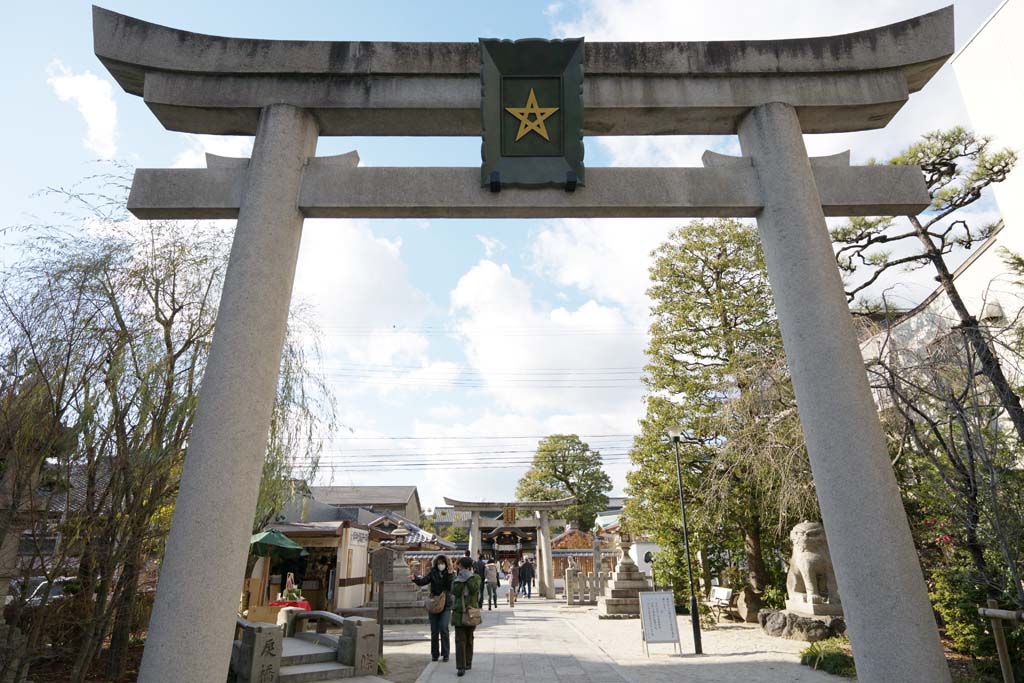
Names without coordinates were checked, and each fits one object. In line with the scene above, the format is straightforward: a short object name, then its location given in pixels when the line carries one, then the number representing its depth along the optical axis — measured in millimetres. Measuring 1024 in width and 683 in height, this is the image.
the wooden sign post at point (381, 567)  10406
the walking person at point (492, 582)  19906
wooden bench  13852
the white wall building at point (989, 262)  9547
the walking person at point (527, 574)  25016
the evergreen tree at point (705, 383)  13031
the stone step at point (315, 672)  7262
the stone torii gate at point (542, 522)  24688
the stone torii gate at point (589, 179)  3963
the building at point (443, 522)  44219
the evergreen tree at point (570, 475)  37438
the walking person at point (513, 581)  20141
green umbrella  12656
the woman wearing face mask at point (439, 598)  8727
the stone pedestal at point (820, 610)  10344
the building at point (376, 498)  34562
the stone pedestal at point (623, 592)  15922
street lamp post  9836
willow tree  5594
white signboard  9469
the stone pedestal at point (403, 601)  16234
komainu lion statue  10656
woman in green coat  7906
